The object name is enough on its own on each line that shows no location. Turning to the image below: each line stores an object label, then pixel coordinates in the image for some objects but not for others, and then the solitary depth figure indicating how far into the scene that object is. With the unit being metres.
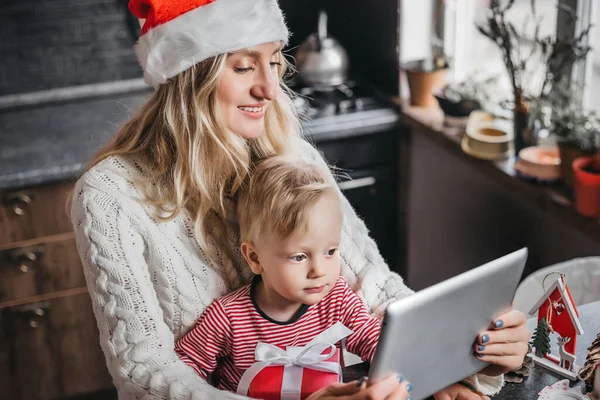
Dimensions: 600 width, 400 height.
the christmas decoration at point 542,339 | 1.38
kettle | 3.07
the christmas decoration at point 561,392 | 1.29
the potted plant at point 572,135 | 2.11
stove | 2.81
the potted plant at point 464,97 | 2.67
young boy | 1.37
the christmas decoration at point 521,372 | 1.34
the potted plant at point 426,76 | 2.85
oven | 2.87
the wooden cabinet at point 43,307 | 2.51
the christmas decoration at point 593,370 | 1.26
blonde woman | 1.44
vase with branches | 2.20
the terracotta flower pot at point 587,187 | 2.01
